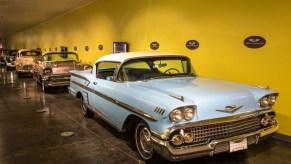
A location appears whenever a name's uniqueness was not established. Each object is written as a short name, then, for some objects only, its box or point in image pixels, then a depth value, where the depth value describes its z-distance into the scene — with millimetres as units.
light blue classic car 2809
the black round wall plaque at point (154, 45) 7086
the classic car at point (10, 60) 17406
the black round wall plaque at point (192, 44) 5869
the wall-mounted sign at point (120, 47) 8305
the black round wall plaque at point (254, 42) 4544
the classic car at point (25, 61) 12812
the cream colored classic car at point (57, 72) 8555
